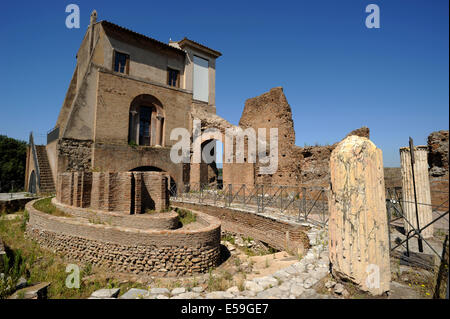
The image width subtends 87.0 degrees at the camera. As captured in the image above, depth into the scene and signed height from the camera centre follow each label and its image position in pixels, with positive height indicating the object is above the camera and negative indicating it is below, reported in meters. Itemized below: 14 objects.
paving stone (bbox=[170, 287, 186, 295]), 3.68 -1.76
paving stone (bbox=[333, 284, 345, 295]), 3.13 -1.45
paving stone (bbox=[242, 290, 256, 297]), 3.27 -1.60
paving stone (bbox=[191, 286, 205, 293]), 3.75 -1.76
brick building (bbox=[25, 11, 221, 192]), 14.04 +4.68
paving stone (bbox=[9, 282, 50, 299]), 3.75 -1.88
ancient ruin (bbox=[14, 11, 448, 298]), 3.22 -0.03
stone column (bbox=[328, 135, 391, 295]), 3.01 -0.53
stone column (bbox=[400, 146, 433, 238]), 5.68 -0.16
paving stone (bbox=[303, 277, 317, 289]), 3.46 -1.55
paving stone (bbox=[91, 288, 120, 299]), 3.83 -1.90
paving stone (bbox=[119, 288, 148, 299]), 3.38 -1.70
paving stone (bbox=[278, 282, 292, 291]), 3.43 -1.58
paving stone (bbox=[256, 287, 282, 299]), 3.22 -1.59
